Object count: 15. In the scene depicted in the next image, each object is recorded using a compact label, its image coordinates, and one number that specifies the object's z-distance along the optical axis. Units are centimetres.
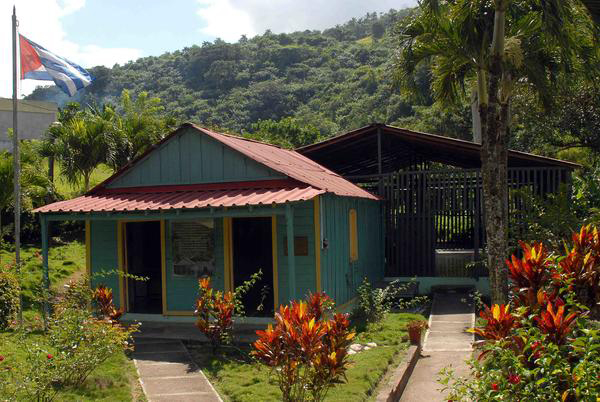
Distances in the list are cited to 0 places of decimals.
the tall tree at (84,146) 1834
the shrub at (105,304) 1049
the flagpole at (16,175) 1104
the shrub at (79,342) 740
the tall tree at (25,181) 1464
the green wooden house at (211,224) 1102
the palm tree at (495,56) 941
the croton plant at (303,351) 637
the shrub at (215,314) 952
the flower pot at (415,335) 1041
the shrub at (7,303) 1103
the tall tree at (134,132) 1903
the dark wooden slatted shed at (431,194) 1543
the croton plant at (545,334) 477
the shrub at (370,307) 1155
